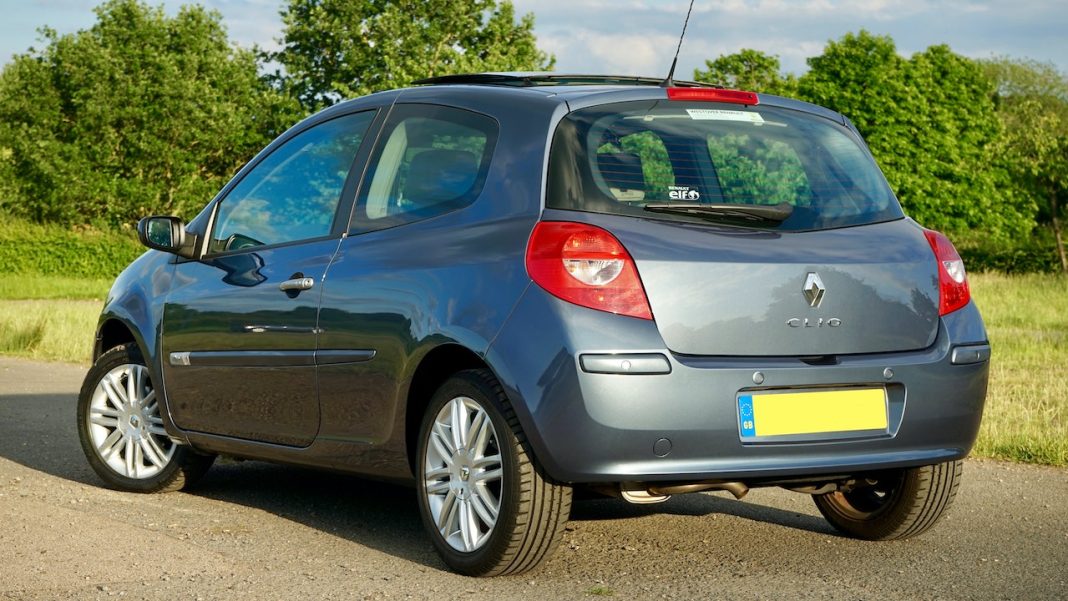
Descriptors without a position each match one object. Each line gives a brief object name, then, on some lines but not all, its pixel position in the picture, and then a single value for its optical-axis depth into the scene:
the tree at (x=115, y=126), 58.34
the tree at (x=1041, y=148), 51.09
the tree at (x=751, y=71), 57.25
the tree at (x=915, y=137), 58.44
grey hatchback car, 4.57
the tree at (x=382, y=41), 58.84
